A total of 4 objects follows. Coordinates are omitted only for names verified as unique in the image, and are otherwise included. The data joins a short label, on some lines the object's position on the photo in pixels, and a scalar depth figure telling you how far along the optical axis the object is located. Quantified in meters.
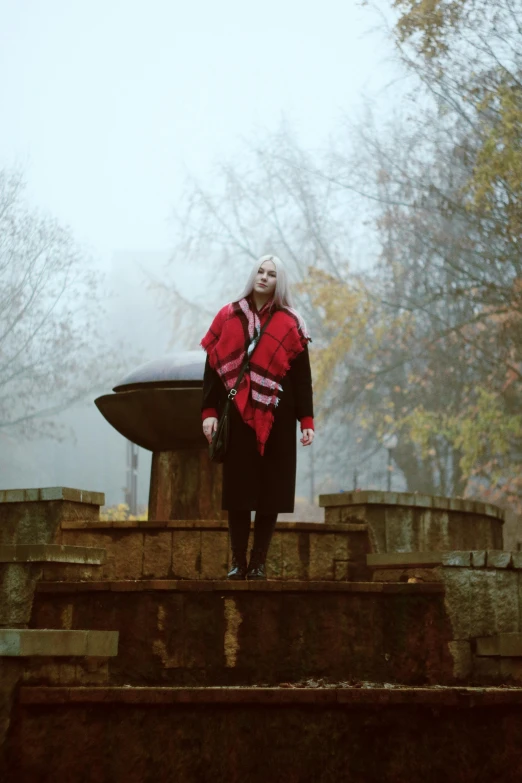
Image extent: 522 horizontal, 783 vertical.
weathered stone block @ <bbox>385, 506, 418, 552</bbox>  7.05
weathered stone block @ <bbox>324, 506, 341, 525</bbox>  7.20
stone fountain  7.86
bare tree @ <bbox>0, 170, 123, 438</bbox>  21.31
